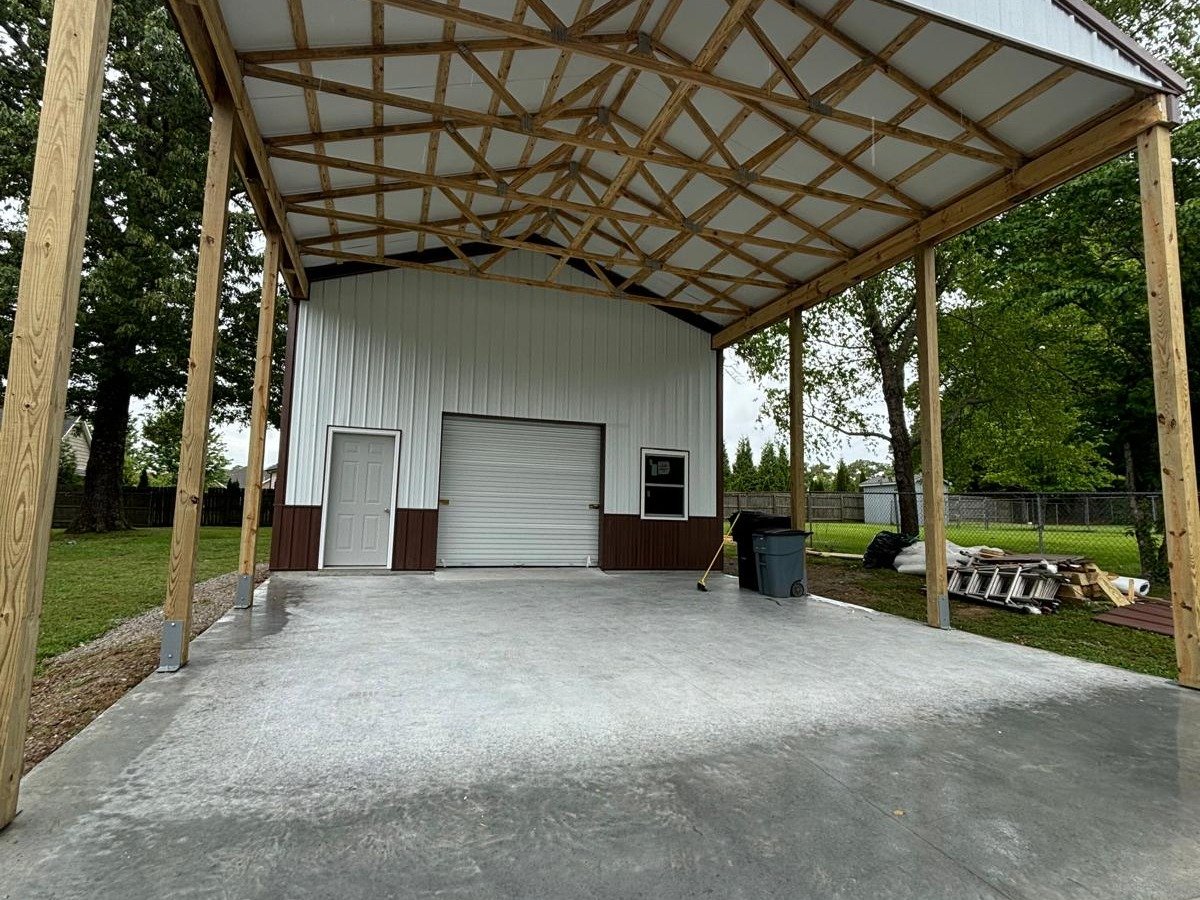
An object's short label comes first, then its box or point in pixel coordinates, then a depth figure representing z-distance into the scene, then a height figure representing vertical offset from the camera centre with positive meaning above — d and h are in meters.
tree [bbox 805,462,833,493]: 27.65 +1.54
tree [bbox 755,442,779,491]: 30.92 +1.85
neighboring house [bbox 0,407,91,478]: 21.86 +2.21
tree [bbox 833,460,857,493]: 31.94 +1.43
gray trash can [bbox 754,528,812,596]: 7.06 -0.69
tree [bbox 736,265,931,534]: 11.37 +3.14
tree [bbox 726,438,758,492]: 33.41 +2.23
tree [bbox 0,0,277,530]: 12.08 +6.15
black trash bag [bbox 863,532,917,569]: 9.95 -0.70
